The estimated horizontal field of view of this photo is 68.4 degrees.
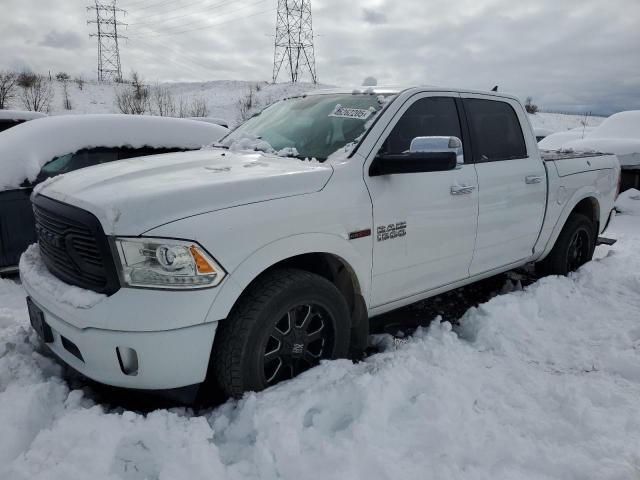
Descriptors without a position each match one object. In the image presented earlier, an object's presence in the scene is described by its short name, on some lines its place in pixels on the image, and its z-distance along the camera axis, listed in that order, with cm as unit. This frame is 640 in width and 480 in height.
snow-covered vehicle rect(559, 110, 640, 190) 766
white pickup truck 198
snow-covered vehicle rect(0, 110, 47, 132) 687
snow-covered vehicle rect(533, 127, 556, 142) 1232
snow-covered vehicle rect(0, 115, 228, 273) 420
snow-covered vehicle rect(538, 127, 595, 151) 1016
